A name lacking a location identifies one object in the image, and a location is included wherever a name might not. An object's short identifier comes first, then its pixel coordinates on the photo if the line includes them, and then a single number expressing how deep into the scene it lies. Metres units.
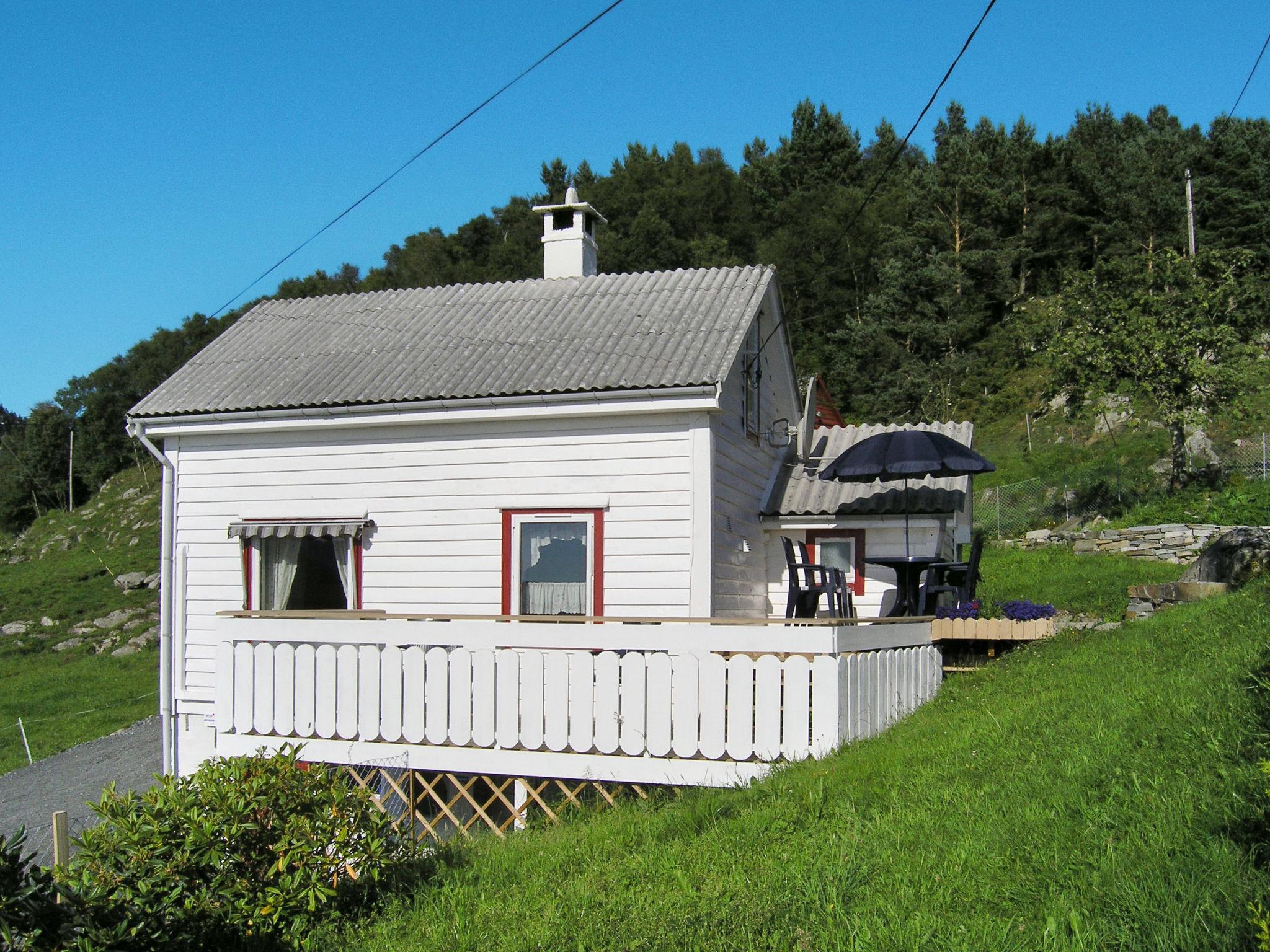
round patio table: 11.07
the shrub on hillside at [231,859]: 4.61
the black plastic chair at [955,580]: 11.19
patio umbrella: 11.20
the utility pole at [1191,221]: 35.38
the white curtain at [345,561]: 11.97
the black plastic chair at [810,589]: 10.67
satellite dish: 14.86
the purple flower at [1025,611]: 10.31
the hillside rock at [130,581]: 35.34
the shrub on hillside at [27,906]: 3.90
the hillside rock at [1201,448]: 25.00
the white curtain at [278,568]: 12.24
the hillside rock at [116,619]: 31.62
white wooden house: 7.62
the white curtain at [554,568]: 11.30
